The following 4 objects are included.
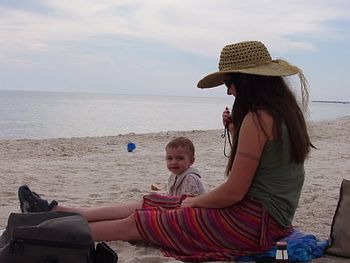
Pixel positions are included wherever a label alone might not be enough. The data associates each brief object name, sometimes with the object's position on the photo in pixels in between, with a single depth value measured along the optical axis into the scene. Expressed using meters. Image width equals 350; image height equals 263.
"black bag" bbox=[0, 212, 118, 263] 2.74
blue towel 3.29
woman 3.11
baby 4.20
